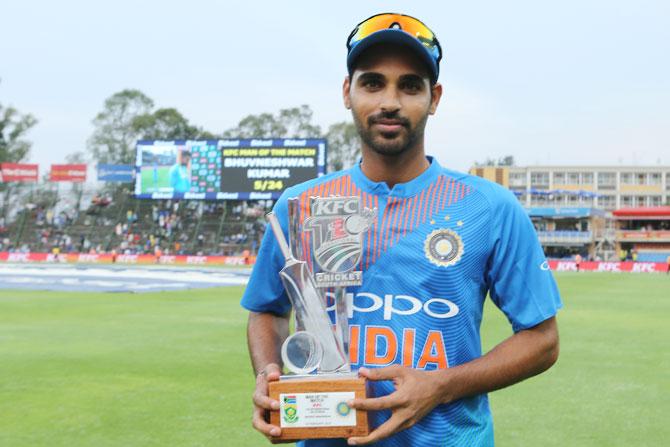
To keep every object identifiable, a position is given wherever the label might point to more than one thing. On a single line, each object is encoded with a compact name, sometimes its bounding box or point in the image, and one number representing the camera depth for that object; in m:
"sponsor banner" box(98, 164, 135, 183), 52.62
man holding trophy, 2.07
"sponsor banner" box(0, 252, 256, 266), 43.12
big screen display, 41.16
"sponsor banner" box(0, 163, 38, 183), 56.41
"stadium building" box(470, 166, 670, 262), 74.56
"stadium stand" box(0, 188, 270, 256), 47.56
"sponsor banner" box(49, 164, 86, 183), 56.88
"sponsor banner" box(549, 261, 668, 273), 42.41
